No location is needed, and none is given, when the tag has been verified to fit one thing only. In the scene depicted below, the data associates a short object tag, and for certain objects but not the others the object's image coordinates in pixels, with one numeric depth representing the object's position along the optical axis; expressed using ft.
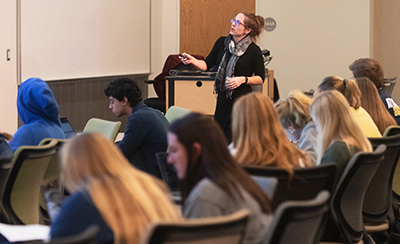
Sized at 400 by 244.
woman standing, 29.42
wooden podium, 35.50
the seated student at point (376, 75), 26.56
